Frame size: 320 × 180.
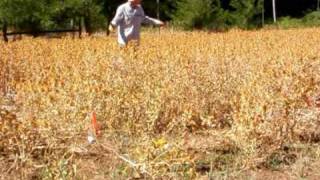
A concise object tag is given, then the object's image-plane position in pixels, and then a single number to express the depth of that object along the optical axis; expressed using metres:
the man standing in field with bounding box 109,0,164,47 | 10.66
